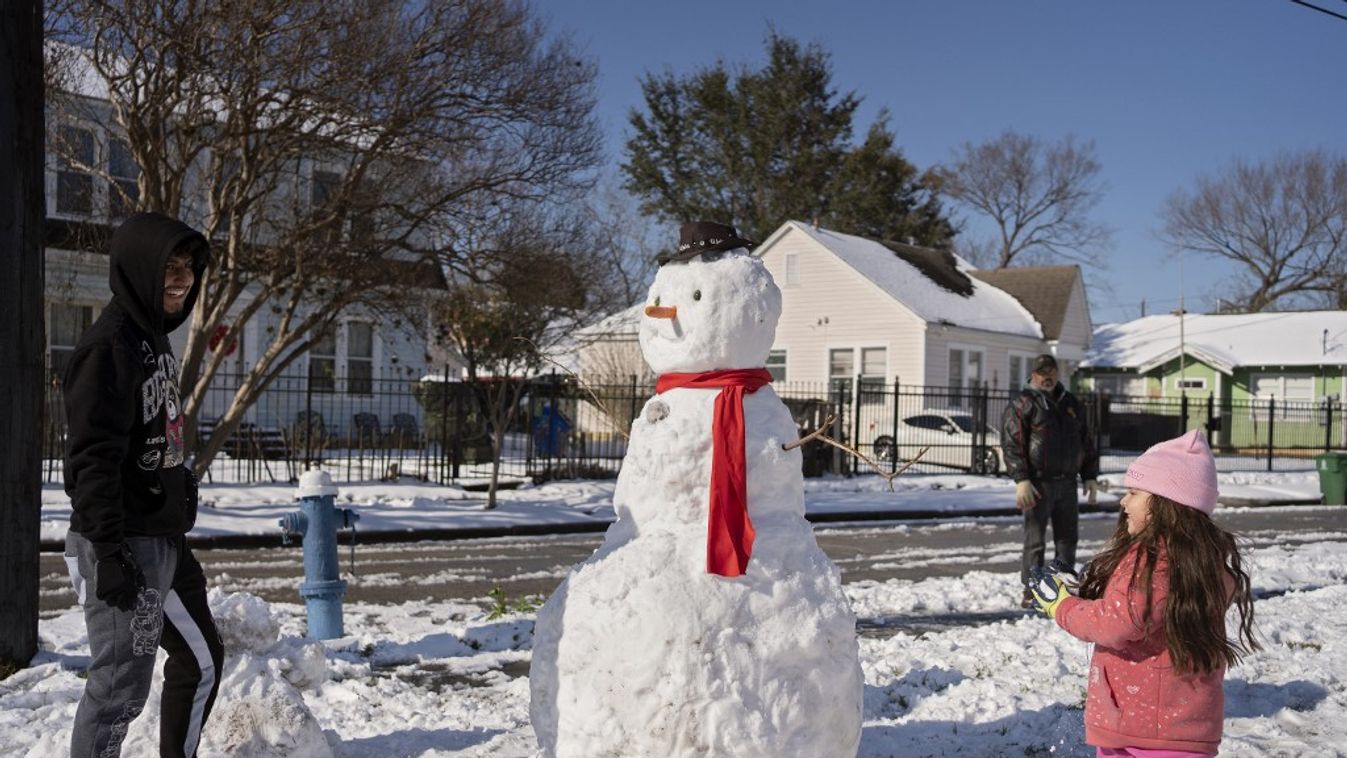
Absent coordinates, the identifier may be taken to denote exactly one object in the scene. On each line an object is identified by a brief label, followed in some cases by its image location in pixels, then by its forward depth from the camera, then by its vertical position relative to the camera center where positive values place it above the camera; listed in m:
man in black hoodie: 3.18 -0.31
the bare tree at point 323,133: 10.17 +2.79
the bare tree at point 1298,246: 48.00 +7.29
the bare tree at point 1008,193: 48.16 +9.45
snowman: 3.21 -0.57
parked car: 23.73 -0.62
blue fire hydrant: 5.96 -0.79
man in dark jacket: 7.84 -0.34
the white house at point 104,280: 11.24 +1.74
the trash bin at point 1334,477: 20.03 -1.22
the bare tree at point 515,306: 12.81 +1.30
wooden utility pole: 5.28 +0.33
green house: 34.72 +1.31
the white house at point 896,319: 28.34 +2.39
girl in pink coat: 3.19 -0.62
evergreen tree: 39.66 +9.02
